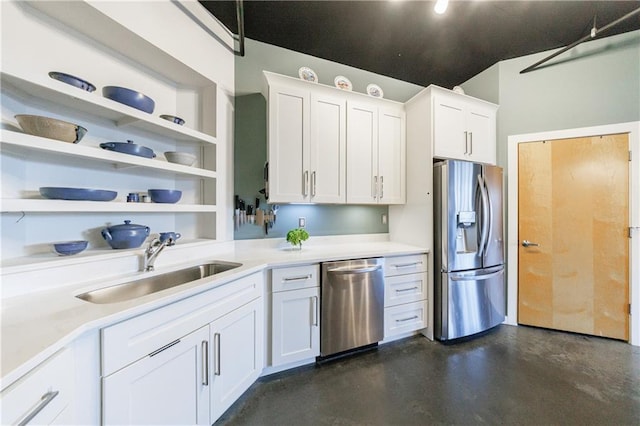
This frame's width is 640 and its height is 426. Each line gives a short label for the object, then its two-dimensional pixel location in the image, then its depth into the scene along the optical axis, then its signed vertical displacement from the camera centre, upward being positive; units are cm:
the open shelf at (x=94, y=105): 115 +63
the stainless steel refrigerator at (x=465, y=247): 230 -35
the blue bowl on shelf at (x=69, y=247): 127 -18
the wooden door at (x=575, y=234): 238 -23
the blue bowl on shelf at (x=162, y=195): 168 +13
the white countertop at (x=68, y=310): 67 -39
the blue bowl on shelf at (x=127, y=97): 145 +74
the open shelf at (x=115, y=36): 131 +114
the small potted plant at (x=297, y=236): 230 -23
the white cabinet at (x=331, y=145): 213 +68
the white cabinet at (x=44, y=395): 60 -52
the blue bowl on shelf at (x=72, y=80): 123 +72
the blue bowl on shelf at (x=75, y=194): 122 +11
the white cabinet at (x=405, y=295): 226 -80
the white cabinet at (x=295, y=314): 184 -81
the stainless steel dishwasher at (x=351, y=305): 198 -80
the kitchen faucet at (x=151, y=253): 153 -26
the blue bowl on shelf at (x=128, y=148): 143 +41
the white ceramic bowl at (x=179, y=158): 176 +42
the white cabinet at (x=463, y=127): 242 +93
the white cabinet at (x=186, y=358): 95 -73
